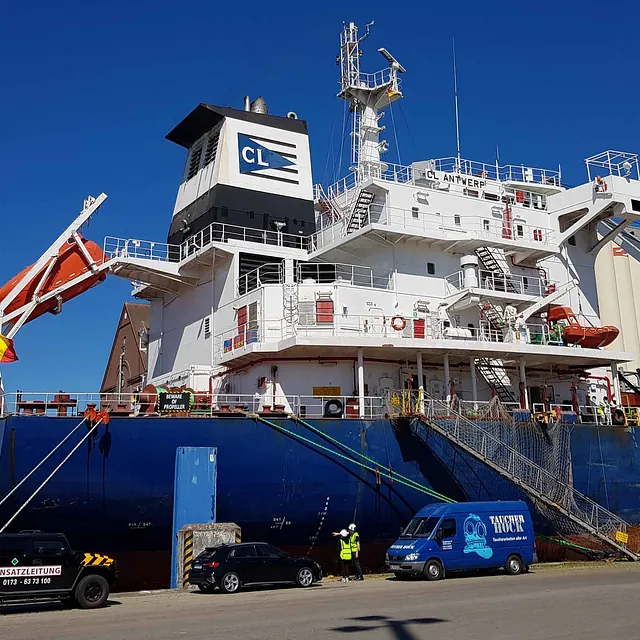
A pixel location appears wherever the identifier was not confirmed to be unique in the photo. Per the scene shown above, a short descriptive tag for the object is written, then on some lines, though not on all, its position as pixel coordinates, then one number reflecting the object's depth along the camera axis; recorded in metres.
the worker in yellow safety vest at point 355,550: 20.02
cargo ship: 19.61
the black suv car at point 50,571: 13.96
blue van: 19.14
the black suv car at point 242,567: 17.00
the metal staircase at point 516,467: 22.30
